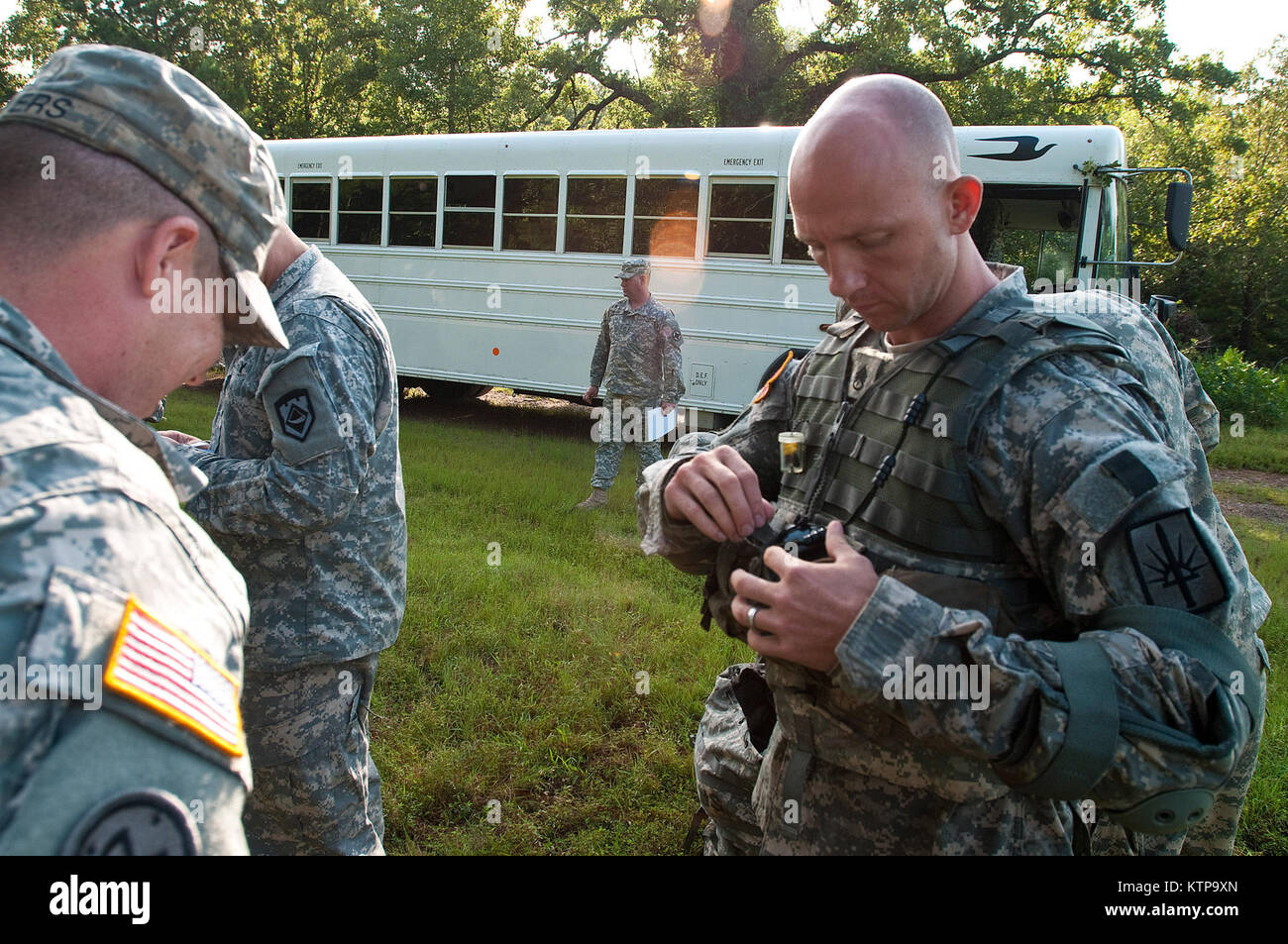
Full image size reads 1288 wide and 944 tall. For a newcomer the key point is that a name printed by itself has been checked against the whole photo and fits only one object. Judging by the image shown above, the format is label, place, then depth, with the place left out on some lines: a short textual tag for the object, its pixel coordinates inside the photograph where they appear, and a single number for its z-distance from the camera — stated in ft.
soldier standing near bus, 25.99
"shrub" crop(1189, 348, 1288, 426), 45.68
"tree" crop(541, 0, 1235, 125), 58.08
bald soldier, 4.11
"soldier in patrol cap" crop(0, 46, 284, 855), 2.38
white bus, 27.22
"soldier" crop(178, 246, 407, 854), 7.00
